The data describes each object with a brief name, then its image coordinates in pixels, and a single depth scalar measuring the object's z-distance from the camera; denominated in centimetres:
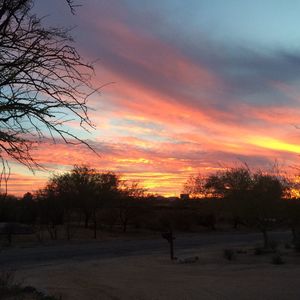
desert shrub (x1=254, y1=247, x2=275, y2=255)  1913
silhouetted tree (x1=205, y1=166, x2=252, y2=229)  2261
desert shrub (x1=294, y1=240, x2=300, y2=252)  1830
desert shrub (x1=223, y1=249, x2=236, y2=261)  1747
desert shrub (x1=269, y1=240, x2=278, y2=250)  2054
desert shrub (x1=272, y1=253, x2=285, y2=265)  1535
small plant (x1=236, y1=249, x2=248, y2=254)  2002
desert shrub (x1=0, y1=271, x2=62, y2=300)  718
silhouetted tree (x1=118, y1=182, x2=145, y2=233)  3828
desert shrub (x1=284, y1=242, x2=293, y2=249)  2132
